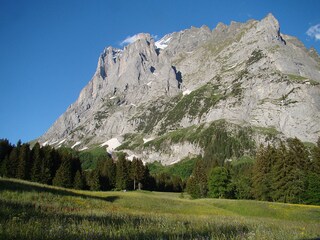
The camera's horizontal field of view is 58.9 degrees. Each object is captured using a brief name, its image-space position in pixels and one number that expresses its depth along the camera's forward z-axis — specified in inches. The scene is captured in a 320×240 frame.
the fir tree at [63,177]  3635.6
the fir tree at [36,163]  3565.5
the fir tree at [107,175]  4333.2
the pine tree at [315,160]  2695.4
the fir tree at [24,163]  3545.8
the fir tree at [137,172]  4407.0
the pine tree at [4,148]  3905.3
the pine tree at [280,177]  2608.3
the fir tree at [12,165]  3562.5
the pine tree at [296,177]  2546.8
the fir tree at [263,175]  2832.2
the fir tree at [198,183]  3887.8
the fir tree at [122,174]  4264.3
